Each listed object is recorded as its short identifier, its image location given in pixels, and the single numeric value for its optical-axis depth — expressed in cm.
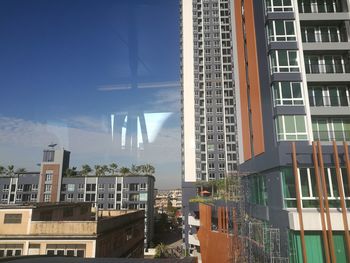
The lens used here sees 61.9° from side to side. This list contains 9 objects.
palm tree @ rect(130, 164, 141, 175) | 4750
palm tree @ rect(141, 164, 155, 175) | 4916
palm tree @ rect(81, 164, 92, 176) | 4712
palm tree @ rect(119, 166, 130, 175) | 4622
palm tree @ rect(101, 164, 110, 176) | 4712
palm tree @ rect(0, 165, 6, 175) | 4912
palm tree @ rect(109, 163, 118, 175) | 4753
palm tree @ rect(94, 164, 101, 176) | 4685
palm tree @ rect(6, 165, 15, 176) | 4959
